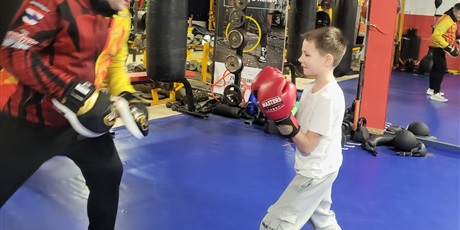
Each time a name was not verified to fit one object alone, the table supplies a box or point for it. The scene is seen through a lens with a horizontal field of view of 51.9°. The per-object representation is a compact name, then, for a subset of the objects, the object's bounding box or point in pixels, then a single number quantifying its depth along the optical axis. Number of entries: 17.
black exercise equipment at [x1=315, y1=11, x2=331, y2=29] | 6.22
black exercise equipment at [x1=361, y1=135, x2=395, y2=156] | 4.68
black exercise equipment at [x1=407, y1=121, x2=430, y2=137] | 5.10
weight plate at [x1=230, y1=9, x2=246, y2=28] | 5.48
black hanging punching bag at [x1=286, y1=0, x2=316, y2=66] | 5.75
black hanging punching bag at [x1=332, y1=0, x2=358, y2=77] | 5.82
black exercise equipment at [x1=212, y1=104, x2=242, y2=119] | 5.76
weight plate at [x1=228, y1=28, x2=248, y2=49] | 5.46
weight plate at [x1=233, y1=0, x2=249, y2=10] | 5.45
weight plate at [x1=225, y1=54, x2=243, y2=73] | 5.54
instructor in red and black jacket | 1.62
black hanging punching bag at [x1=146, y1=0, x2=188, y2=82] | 4.84
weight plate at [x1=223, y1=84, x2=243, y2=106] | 5.67
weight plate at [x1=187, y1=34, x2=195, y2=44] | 8.19
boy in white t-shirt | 2.10
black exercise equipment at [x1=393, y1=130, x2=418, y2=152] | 4.65
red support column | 4.94
